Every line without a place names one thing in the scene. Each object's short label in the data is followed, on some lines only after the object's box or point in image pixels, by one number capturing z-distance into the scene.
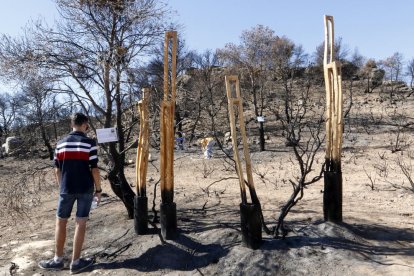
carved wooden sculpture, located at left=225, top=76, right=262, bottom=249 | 4.47
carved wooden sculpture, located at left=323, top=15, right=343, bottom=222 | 5.01
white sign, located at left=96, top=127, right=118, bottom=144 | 5.29
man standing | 4.50
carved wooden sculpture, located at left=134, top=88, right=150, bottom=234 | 5.42
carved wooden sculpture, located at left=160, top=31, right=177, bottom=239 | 5.07
